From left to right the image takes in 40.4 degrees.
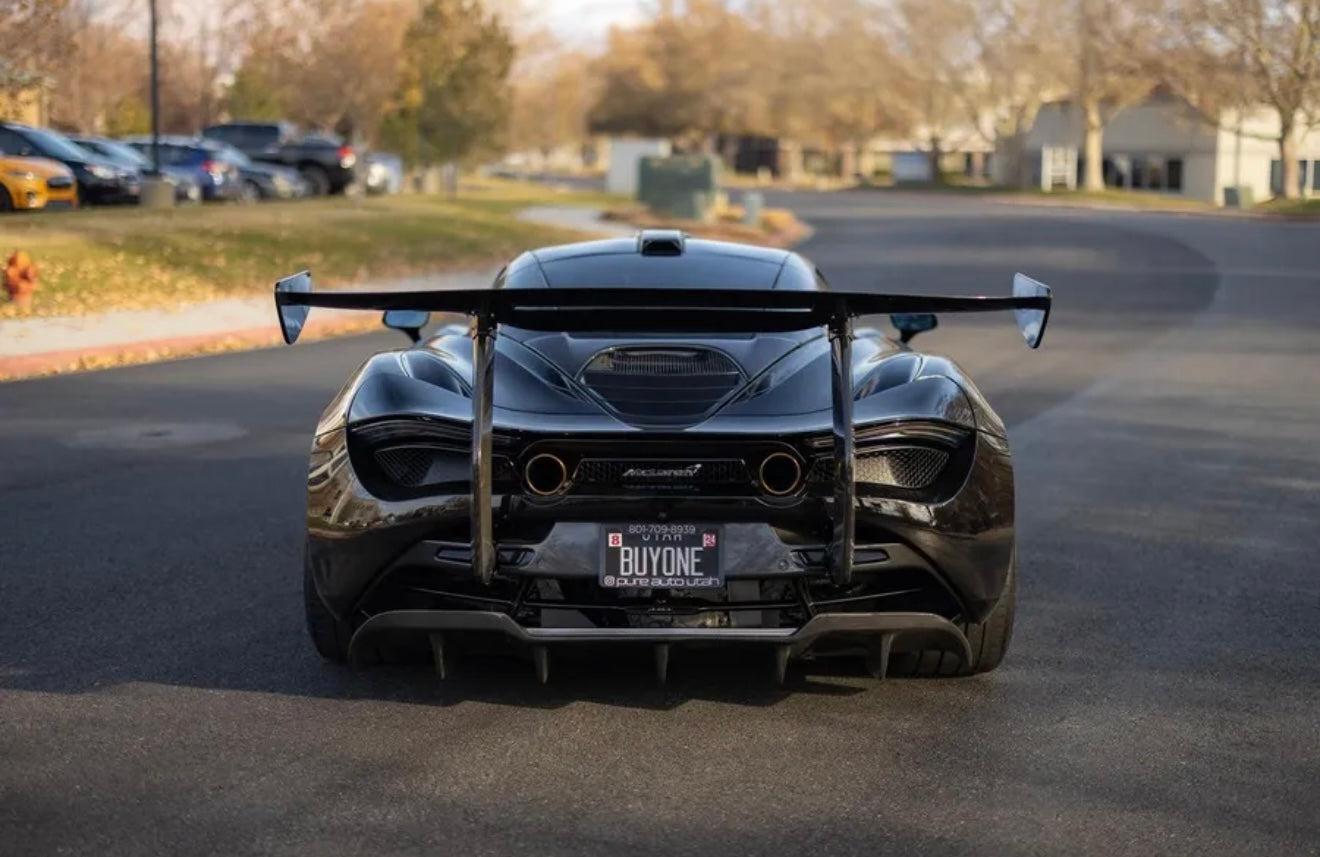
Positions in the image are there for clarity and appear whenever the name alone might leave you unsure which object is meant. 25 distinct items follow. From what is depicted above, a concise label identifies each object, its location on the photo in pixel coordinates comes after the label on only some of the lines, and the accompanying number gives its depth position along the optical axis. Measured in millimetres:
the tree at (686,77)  117250
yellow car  28281
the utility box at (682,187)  43719
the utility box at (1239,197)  66688
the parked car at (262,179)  41097
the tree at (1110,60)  72625
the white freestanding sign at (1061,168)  91750
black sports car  5207
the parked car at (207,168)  38750
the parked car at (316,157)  45906
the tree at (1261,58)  67125
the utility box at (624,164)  63844
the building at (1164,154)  86938
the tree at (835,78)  97625
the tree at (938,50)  91062
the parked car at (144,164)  37281
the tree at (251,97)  62188
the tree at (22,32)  23641
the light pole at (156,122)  32531
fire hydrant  19656
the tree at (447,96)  44250
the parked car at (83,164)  31906
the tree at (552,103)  117875
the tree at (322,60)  60156
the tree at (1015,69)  86312
